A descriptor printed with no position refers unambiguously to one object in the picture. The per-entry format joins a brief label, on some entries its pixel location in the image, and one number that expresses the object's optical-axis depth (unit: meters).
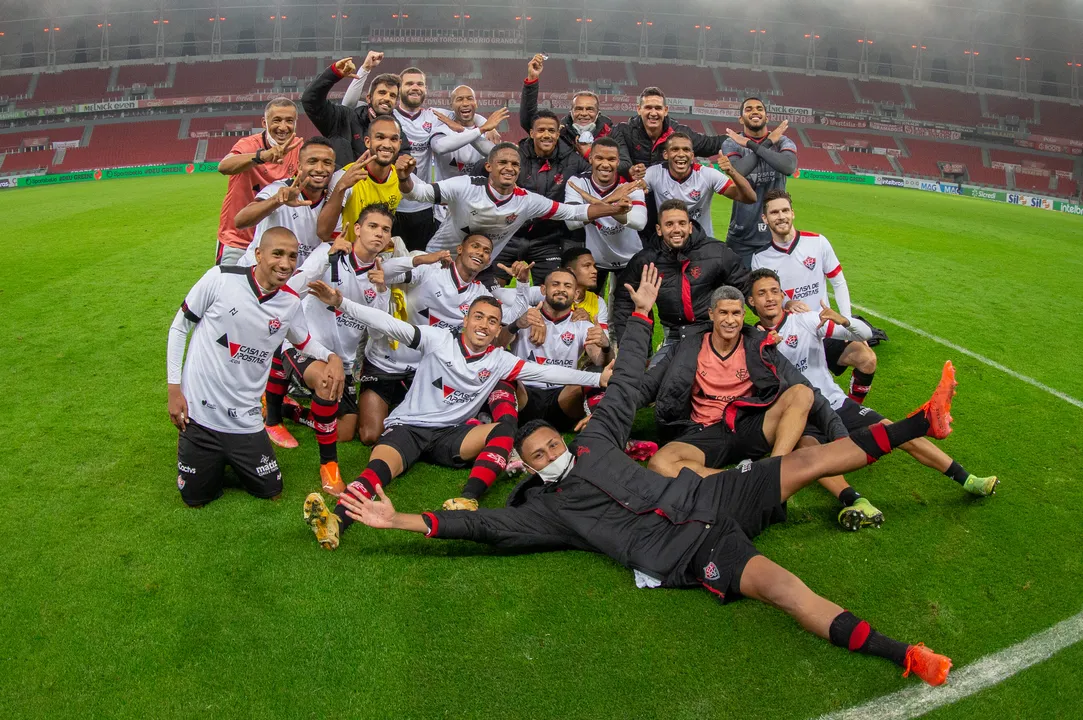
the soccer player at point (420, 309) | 6.70
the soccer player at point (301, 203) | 6.21
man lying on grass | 4.39
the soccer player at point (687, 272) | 6.82
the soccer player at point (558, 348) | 6.79
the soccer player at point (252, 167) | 6.61
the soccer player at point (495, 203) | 7.18
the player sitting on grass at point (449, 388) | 5.95
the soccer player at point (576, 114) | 8.41
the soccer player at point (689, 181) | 7.66
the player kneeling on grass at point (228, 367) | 5.41
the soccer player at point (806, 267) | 7.03
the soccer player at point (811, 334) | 6.05
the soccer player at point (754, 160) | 8.75
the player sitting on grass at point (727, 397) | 5.69
